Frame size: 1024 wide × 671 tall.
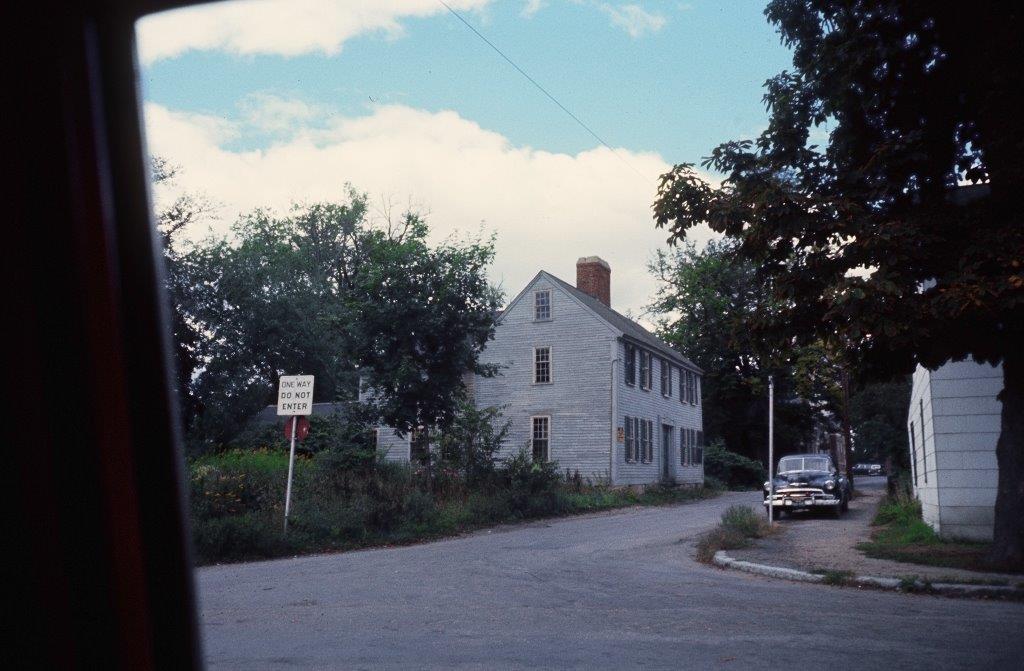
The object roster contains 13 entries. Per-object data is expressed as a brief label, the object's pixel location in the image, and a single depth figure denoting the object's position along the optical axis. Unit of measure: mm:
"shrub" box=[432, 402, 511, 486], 24844
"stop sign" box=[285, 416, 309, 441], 16781
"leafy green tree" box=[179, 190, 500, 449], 24578
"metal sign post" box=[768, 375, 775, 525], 18469
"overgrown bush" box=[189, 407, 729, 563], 15711
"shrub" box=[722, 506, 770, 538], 18672
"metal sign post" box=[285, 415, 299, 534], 16281
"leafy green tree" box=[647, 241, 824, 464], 59219
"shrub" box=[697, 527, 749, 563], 15213
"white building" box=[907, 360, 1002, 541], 15945
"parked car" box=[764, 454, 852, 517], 25406
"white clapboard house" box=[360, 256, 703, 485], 36562
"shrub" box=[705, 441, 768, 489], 51906
